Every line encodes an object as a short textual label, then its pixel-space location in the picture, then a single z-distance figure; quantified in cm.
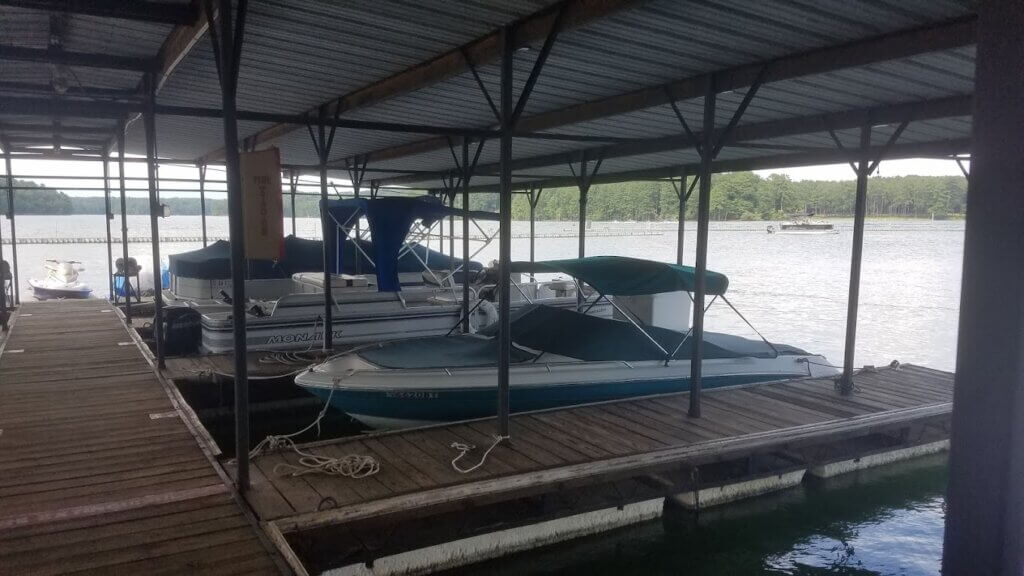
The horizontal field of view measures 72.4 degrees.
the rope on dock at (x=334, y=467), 542
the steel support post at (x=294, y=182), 1471
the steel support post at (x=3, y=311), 1062
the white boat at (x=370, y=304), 1026
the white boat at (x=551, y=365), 737
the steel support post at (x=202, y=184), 1449
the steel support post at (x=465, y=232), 932
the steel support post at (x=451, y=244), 1402
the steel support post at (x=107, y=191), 1254
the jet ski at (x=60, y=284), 2184
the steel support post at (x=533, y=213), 1573
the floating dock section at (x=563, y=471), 491
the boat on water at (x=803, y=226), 5100
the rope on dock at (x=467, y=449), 567
